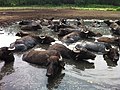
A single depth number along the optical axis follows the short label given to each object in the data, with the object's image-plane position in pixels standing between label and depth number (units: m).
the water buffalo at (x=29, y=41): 7.74
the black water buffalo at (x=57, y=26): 10.74
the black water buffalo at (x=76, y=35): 8.97
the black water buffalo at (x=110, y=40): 8.90
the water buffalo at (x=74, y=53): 7.11
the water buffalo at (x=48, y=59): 5.96
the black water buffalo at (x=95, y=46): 7.99
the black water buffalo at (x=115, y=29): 10.62
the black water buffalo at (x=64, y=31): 9.90
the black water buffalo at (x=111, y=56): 7.11
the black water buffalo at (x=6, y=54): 6.72
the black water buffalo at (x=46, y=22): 11.88
